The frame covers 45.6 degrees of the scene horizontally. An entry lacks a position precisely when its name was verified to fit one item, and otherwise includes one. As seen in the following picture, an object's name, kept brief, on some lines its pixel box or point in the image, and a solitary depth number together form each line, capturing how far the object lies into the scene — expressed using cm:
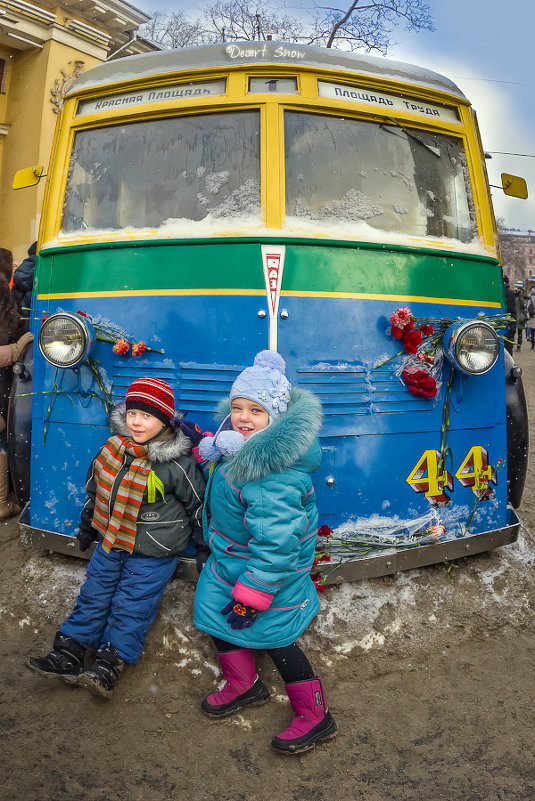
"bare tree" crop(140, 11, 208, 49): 1474
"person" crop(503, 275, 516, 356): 825
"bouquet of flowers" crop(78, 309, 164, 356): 302
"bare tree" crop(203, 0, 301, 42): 1267
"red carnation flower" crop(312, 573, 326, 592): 290
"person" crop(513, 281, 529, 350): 1627
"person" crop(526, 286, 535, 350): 1722
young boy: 271
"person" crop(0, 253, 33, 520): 432
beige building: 1205
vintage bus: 298
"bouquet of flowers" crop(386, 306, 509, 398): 305
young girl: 230
